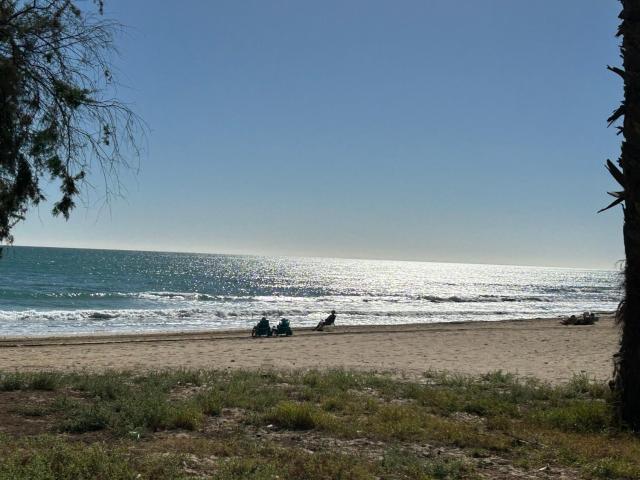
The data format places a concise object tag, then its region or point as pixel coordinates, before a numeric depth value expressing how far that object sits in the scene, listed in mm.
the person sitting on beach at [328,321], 30938
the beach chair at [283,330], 25688
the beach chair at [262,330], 25330
